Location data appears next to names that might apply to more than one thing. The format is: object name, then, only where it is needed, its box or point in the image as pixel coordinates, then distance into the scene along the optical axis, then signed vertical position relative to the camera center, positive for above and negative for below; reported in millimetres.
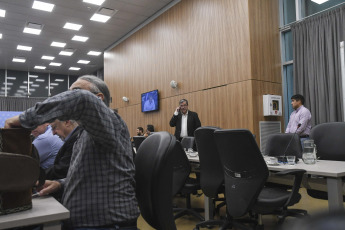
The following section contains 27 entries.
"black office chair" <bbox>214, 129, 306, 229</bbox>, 1971 -380
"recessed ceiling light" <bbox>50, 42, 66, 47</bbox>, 9109 +2648
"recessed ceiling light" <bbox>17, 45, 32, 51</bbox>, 9284 +2618
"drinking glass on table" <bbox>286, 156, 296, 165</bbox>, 2273 -296
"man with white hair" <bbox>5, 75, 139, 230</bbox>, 1055 -192
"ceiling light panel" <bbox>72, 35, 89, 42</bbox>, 8617 +2668
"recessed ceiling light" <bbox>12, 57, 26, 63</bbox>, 10441 +2525
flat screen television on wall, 7282 +622
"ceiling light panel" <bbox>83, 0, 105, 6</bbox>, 6377 +2769
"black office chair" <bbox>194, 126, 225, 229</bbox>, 2418 -371
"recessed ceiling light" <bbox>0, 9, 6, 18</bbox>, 6754 +2743
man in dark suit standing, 5312 +56
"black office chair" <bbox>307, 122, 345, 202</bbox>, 2561 -178
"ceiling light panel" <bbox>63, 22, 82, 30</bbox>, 7668 +2723
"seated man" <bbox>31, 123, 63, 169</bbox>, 2043 -139
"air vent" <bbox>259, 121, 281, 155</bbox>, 5039 -122
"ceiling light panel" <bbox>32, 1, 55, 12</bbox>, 6461 +2773
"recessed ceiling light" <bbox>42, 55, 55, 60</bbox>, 10383 +2558
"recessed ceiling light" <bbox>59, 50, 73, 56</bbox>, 9992 +2590
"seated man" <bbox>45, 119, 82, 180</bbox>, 1629 -189
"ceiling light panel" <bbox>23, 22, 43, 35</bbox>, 7603 +2711
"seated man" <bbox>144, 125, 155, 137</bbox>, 7361 -104
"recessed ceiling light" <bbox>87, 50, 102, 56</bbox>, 10145 +2609
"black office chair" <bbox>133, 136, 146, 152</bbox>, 3392 -173
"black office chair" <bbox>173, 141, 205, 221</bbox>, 2760 -605
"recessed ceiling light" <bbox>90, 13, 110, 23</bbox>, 7158 +2739
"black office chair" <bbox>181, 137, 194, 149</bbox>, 4152 -266
